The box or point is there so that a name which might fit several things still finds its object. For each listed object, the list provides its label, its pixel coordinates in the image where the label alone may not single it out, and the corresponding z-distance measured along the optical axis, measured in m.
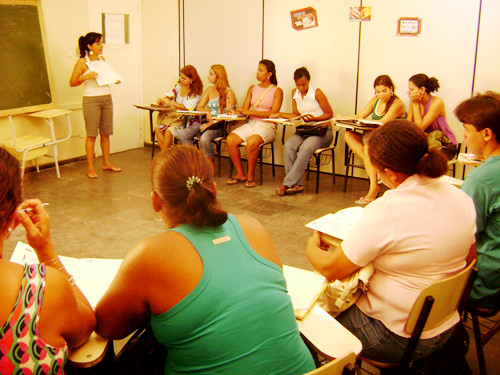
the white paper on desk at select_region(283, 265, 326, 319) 1.56
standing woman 5.37
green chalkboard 5.05
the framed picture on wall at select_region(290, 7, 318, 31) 5.63
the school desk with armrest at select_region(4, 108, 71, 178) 5.04
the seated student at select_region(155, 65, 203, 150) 5.91
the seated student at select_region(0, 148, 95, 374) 1.11
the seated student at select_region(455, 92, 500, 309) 1.96
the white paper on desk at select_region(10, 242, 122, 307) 1.62
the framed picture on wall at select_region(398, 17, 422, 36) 5.04
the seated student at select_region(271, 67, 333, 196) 5.12
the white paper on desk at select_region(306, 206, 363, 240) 1.89
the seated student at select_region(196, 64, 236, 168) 5.91
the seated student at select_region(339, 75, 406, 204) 4.86
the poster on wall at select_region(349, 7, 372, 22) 5.29
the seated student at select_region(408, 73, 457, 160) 4.64
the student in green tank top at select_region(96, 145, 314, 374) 1.22
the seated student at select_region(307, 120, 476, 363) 1.59
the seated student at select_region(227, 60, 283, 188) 5.46
